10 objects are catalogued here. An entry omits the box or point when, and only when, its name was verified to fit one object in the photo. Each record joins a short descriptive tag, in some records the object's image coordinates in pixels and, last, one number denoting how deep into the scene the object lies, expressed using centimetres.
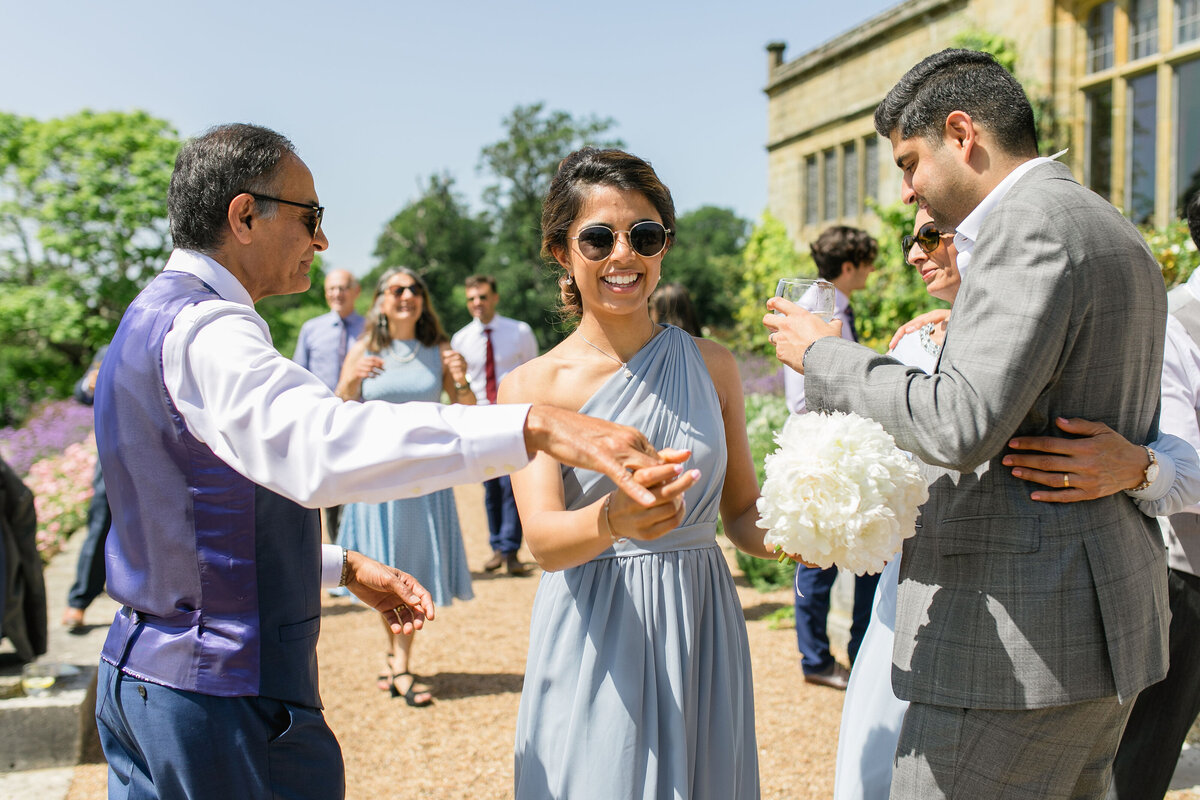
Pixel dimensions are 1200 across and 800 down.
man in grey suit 184
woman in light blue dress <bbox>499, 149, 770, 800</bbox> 230
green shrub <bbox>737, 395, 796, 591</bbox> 773
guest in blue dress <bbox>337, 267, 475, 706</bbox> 599
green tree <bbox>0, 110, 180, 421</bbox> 3116
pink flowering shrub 898
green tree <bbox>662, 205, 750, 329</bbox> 3828
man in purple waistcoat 167
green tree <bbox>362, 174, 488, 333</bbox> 4850
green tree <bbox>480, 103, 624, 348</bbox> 5409
